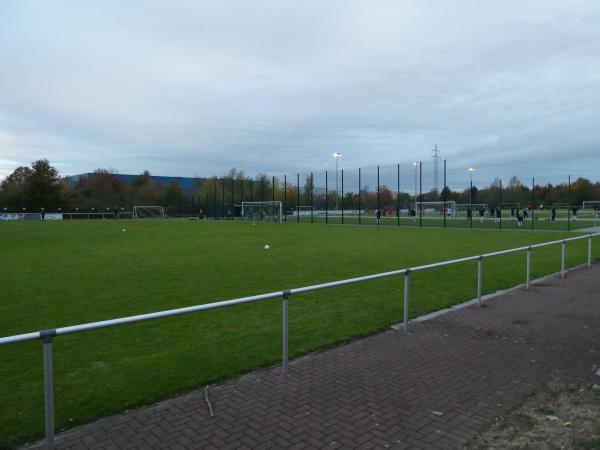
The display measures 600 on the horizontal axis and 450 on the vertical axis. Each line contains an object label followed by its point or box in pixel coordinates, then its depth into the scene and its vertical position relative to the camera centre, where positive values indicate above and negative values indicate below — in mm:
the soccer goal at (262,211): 50438 -704
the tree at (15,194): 65750 +2024
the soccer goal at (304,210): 61444 -723
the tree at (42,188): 65625 +2833
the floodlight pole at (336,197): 49941 +855
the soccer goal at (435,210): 55912 -819
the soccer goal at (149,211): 68312 -738
